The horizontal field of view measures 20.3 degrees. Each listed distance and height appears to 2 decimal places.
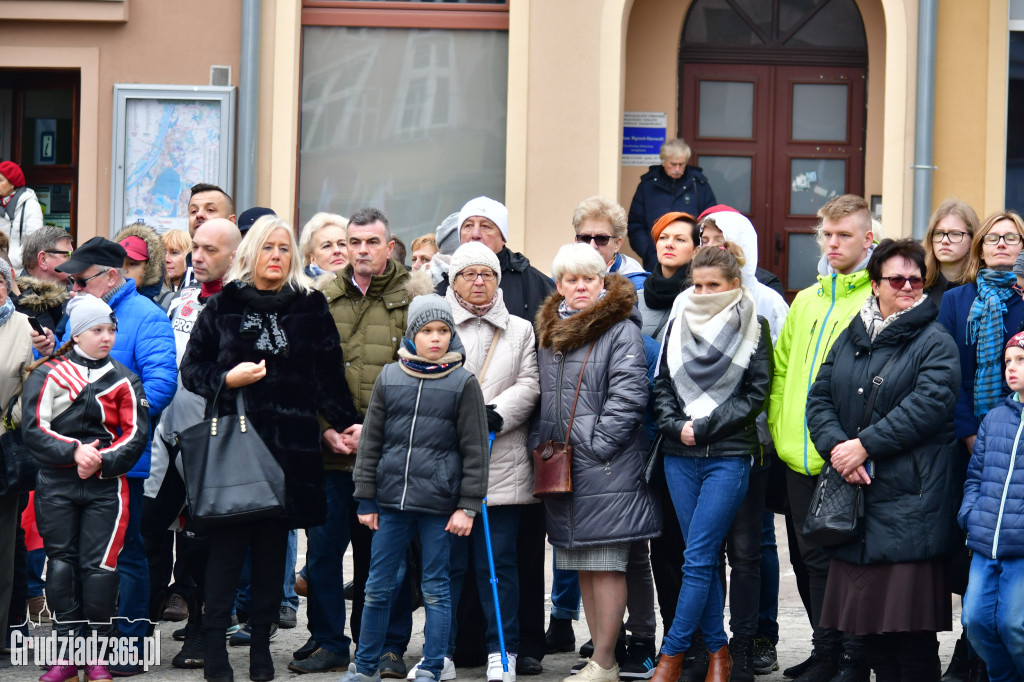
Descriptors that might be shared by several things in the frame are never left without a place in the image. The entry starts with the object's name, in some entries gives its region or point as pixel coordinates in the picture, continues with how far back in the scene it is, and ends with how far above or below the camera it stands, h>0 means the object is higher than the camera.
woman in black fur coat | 12.19 -0.34
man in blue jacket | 12.80 -0.24
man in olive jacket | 12.78 -0.35
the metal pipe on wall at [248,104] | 21.22 +1.48
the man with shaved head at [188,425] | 13.08 -0.58
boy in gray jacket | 11.85 -0.67
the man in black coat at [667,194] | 20.49 +0.84
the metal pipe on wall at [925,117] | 20.71 +1.44
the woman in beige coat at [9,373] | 12.63 -0.33
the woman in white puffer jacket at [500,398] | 12.44 -0.39
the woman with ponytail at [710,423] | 11.79 -0.46
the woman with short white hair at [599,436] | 12.04 -0.54
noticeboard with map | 21.36 +1.09
